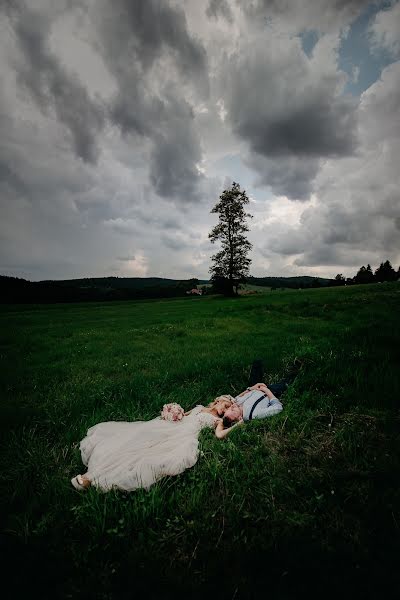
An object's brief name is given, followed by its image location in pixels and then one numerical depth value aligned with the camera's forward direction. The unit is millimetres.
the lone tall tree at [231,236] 41094
